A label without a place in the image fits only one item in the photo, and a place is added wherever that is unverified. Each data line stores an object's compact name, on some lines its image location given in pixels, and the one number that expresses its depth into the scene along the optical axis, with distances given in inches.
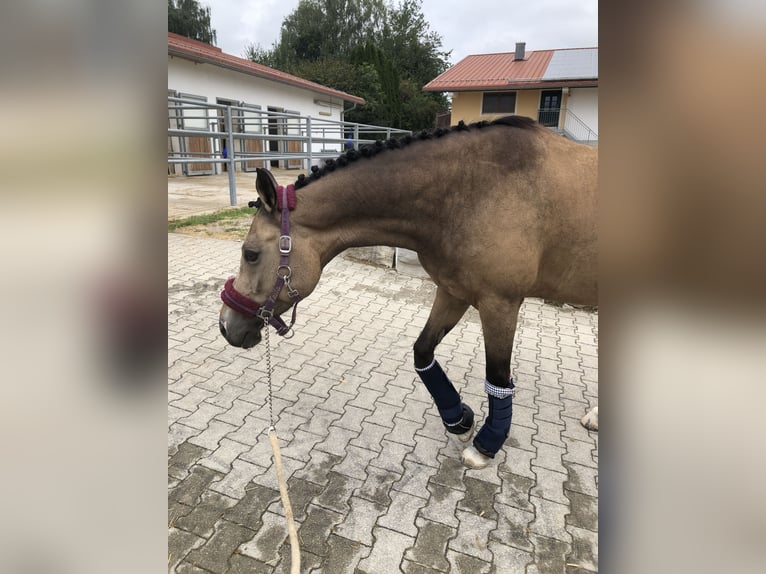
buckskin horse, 86.3
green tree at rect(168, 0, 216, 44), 1179.7
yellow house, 880.3
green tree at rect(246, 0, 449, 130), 1716.4
